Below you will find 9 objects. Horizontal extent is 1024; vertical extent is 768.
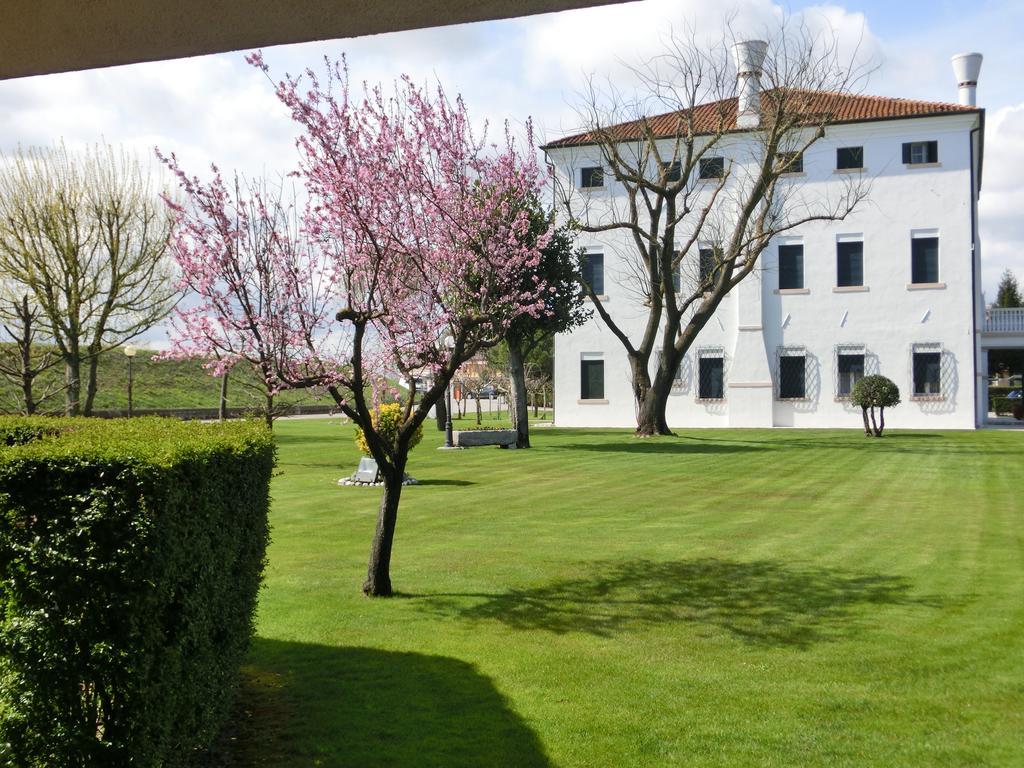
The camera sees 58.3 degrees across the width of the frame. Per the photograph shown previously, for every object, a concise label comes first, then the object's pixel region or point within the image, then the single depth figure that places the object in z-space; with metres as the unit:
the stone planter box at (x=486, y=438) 26.75
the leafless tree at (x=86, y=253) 28.69
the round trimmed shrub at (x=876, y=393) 27.91
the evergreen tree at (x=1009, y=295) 64.75
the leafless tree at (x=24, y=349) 19.45
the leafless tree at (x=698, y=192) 26.92
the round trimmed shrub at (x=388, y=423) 17.01
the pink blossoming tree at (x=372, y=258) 8.06
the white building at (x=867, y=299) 34.94
